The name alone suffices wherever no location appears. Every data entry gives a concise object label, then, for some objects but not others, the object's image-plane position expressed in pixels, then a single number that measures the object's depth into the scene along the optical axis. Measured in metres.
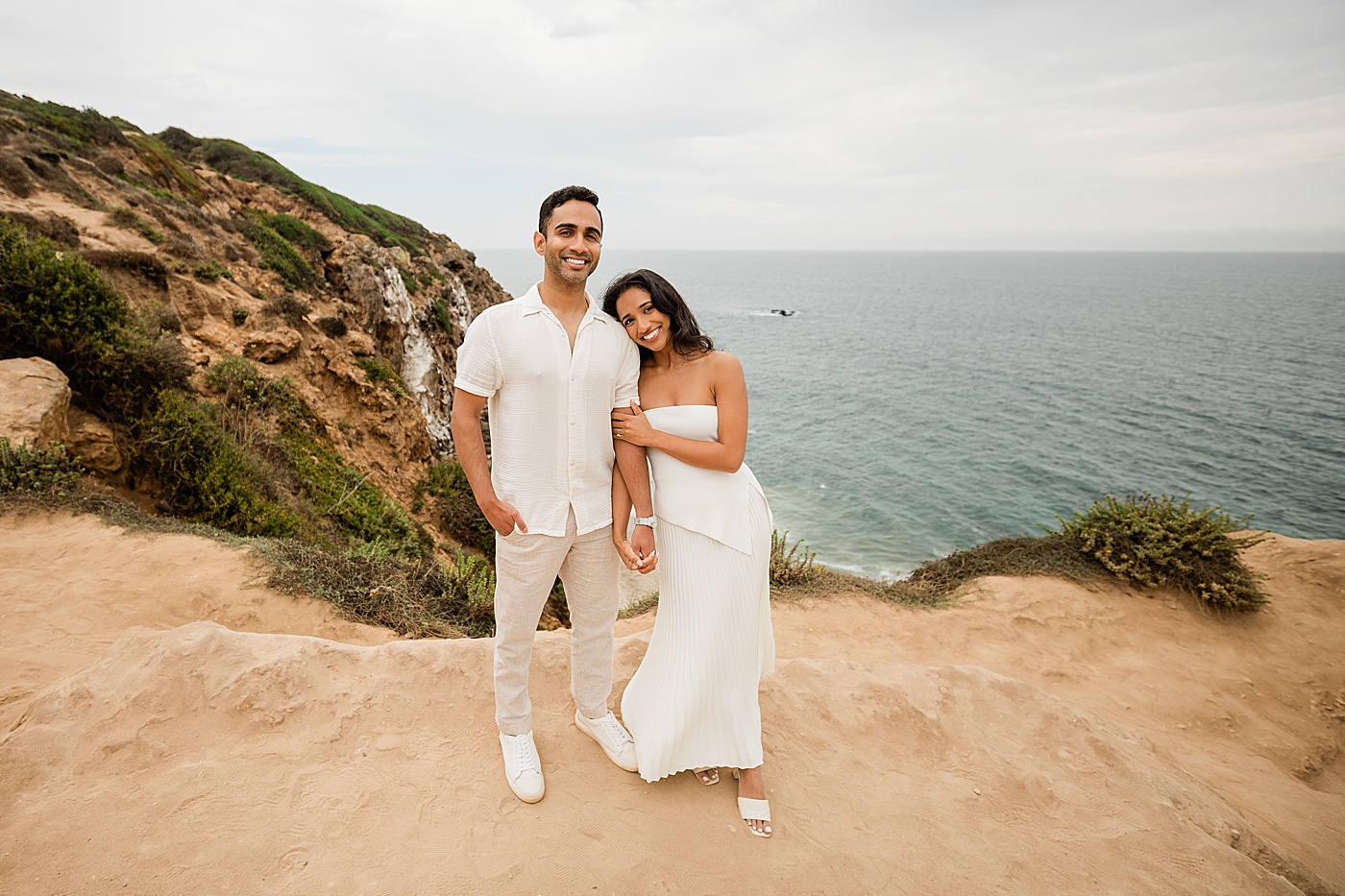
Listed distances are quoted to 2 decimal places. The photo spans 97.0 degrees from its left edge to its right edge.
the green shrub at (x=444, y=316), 20.41
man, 2.72
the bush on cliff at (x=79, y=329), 6.57
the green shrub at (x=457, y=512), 12.26
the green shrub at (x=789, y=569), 8.14
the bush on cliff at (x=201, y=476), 6.92
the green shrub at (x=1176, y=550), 7.96
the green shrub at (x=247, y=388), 8.99
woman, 2.97
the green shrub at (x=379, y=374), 13.20
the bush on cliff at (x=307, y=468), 8.26
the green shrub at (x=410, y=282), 19.92
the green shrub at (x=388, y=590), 5.46
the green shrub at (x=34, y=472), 5.48
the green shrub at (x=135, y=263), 9.55
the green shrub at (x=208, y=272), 11.26
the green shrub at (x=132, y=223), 11.45
